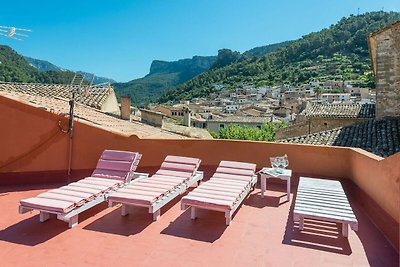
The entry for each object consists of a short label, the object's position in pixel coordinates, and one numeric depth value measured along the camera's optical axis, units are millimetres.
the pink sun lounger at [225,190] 4730
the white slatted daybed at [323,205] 4251
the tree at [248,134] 29022
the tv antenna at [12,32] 7460
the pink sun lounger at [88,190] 4543
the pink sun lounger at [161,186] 4863
